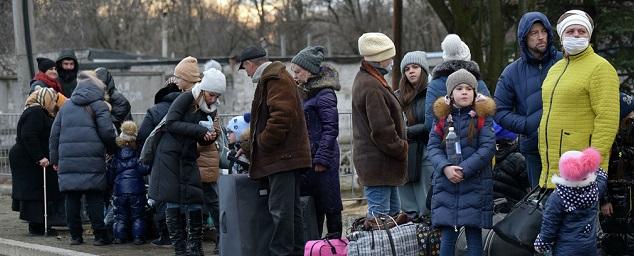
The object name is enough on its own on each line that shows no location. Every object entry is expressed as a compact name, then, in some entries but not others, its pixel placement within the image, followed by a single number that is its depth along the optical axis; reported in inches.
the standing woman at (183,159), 371.6
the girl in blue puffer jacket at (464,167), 302.2
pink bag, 331.0
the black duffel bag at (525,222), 289.7
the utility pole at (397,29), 749.7
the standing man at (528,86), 310.5
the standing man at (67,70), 498.0
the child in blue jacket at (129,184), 433.1
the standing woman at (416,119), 363.9
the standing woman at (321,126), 354.9
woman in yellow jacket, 282.8
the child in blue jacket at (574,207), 269.9
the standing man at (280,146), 331.3
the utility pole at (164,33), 2380.7
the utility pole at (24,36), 598.2
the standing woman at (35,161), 465.7
